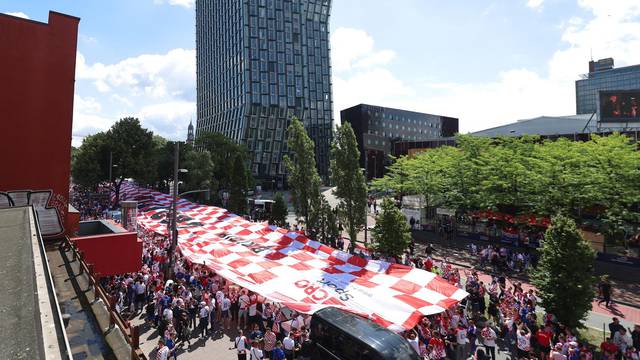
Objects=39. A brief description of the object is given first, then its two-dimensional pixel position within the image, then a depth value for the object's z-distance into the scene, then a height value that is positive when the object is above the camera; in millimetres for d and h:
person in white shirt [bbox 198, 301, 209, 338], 15828 -5559
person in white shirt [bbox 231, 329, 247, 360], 13000 -5559
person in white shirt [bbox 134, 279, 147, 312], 18406 -5131
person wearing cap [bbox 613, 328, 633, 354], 13391 -5489
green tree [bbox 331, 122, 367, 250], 29562 +957
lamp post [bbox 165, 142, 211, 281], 19938 -2849
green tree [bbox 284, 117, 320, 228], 32375 +1485
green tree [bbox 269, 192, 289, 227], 36938 -2321
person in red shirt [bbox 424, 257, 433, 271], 22652 -4595
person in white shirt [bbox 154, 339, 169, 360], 11758 -5174
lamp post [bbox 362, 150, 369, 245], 29700 -2139
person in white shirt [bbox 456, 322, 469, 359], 13727 -5642
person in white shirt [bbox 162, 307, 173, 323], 14766 -5011
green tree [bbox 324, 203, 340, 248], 31344 -3166
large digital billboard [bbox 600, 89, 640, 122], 44969 +10535
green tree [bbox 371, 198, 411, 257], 24484 -2756
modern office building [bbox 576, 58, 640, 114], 171125 +53988
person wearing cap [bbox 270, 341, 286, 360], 12266 -5438
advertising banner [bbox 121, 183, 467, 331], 14305 -3953
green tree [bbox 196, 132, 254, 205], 63562 +7463
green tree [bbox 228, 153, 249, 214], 44125 +340
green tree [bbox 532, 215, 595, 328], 15281 -3600
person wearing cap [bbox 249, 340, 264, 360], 12031 -5285
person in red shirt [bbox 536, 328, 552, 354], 13398 -5517
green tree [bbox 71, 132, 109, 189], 53188 +3875
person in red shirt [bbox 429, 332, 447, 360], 12789 -5508
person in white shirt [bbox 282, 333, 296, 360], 13034 -5541
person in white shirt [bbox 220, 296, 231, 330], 16934 -5630
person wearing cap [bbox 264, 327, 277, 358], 12961 -5331
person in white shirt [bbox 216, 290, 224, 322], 17188 -5218
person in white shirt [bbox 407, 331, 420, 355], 12581 -5199
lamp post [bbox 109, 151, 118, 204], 50175 +3587
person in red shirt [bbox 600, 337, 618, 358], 12844 -5534
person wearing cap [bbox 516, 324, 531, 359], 12969 -5354
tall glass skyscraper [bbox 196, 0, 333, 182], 93125 +31169
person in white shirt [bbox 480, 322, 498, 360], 13516 -5527
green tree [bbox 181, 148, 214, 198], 55500 +3192
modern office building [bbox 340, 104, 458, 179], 91250 +18998
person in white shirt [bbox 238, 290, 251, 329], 16662 -5492
